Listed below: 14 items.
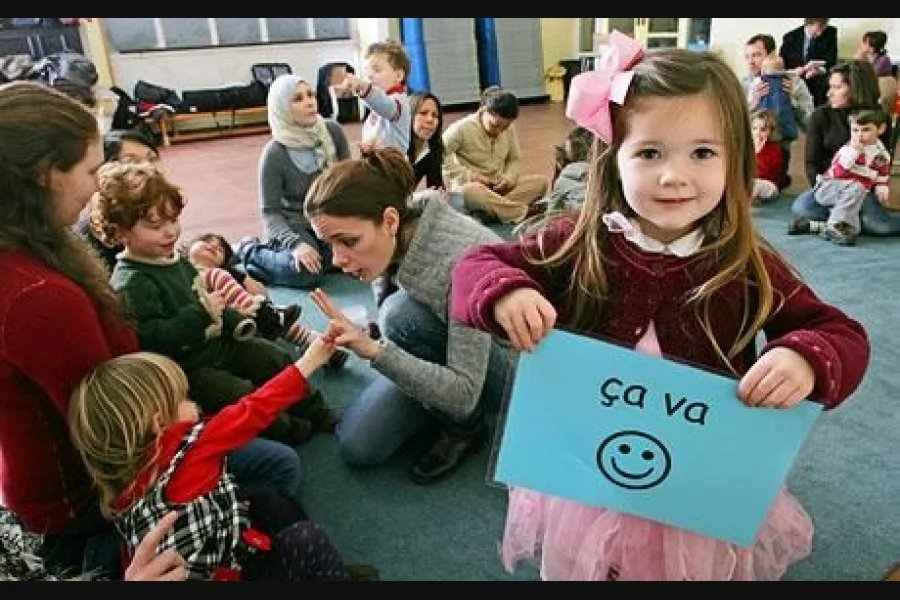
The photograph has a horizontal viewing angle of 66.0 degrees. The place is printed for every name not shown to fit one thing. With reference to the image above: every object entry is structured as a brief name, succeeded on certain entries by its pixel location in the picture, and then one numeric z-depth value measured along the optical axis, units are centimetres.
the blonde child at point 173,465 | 109
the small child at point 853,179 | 316
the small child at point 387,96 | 299
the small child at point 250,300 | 210
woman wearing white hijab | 274
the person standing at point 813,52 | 485
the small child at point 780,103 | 416
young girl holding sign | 82
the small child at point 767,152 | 380
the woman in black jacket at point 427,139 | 323
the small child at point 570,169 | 246
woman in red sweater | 109
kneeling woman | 149
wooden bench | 665
